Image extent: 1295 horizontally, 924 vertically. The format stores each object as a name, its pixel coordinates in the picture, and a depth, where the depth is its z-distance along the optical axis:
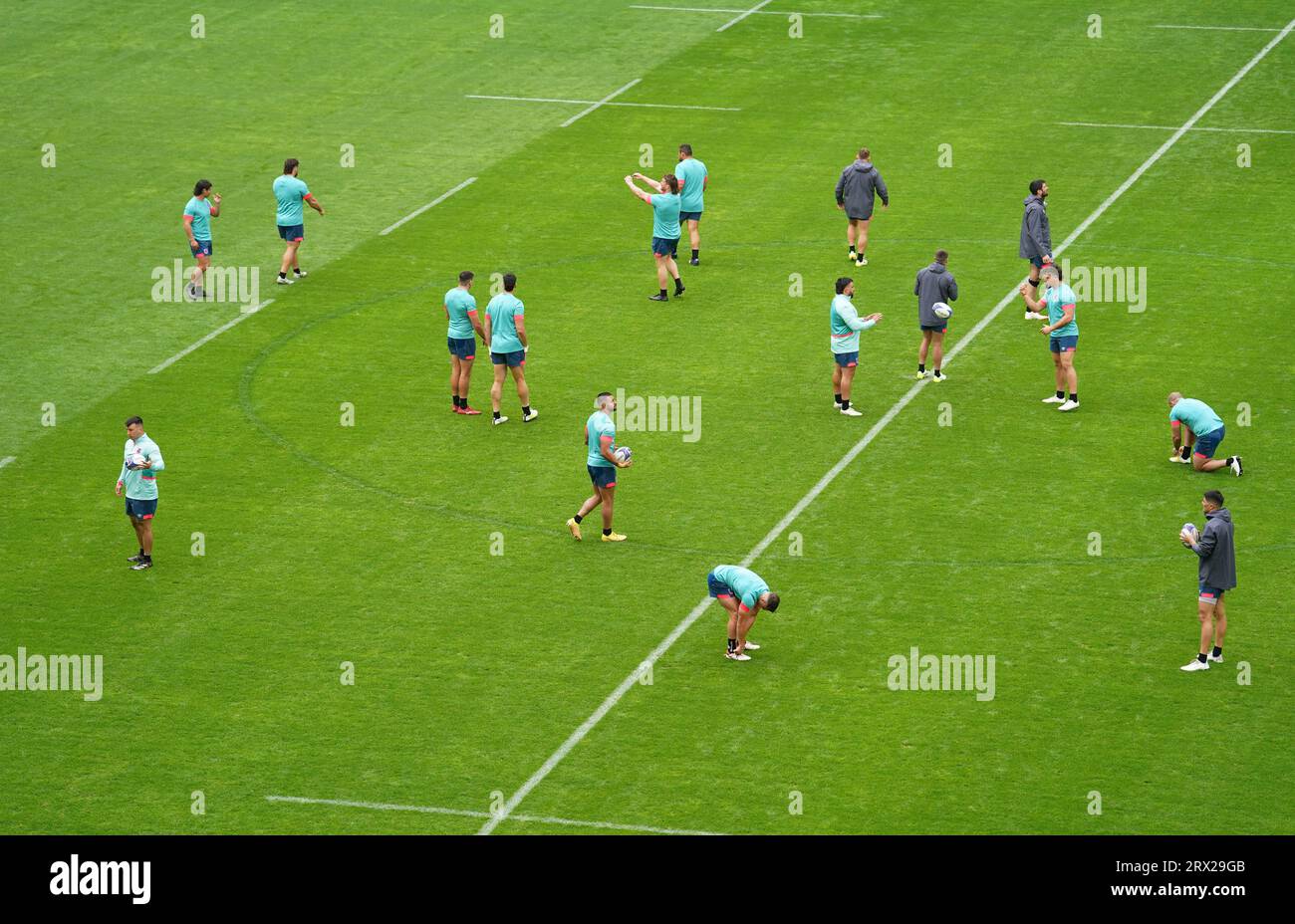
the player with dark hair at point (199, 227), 36.34
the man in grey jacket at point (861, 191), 37.06
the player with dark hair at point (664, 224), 35.22
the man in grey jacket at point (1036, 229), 34.97
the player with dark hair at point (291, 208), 36.78
